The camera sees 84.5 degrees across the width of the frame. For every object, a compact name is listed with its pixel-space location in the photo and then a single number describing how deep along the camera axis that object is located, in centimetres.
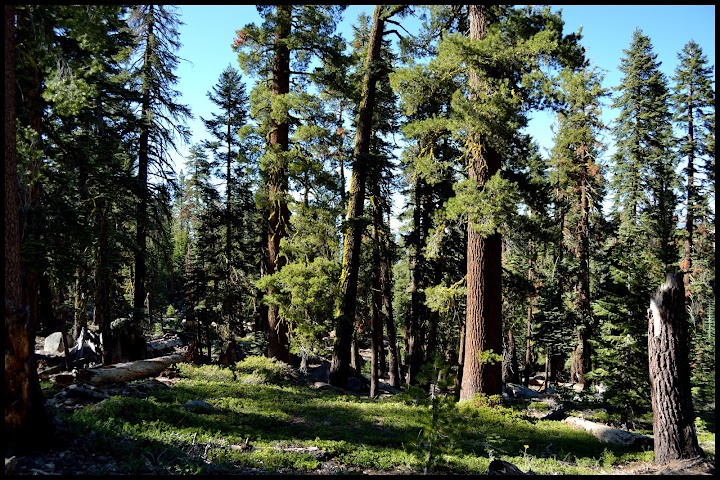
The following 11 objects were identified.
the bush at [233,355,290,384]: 1376
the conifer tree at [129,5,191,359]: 1656
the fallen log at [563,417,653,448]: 948
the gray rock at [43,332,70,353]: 2206
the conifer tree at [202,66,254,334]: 2323
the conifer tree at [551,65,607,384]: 2142
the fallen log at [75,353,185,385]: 1023
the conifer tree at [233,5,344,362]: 1454
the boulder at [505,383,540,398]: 2008
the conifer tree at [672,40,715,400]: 2394
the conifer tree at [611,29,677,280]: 2420
